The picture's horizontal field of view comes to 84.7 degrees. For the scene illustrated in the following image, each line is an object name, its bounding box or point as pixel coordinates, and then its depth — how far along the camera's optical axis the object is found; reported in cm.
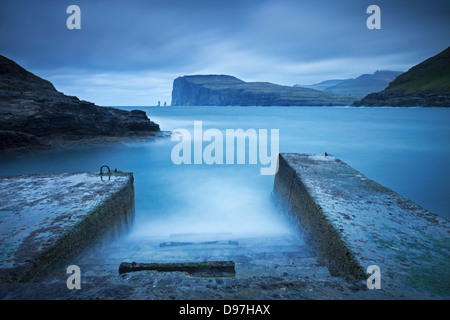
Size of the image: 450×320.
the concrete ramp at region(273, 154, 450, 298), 177
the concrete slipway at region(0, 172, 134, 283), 208
